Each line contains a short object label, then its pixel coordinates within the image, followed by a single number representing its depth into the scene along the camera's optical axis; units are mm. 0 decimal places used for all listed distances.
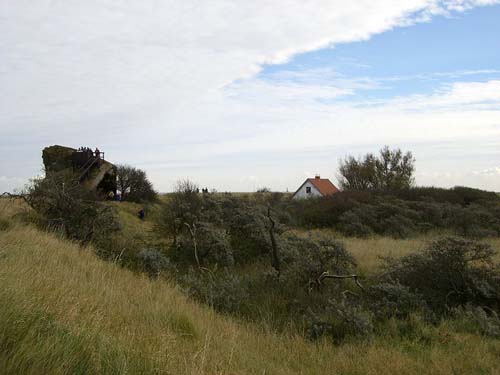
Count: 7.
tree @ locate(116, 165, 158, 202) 37719
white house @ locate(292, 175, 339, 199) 52084
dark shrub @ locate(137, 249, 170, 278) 10336
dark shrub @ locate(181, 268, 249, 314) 8570
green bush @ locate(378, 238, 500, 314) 8695
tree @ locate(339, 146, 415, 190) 47000
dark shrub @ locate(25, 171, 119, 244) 12365
